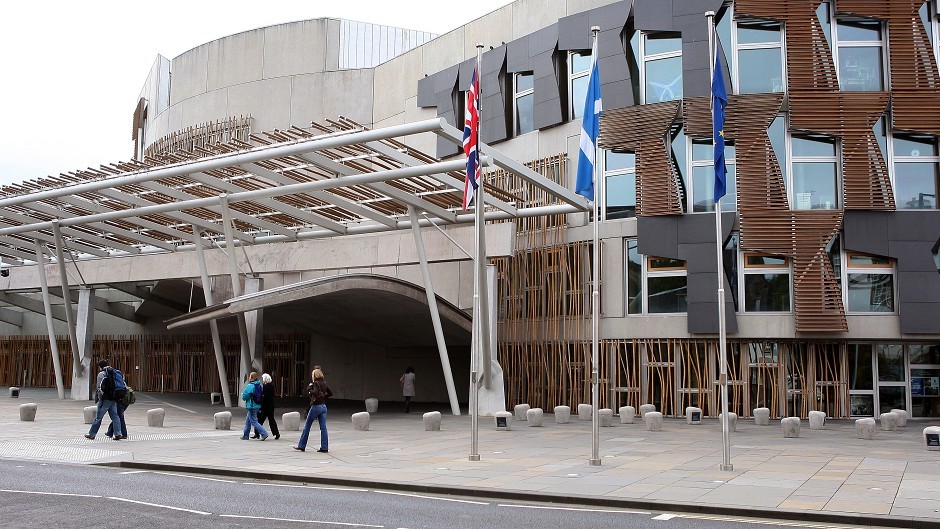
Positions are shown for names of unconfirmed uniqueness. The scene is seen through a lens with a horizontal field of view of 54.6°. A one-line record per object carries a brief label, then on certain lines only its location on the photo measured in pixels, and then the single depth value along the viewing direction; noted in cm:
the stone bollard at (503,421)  2281
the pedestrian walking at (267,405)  2008
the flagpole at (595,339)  1557
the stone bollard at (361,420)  2206
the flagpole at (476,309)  1628
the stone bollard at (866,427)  2028
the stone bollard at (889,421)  2272
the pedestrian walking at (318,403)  1722
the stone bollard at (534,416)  2373
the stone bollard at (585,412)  2609
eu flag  1568
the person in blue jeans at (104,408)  1892
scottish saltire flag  1617
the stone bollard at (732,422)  2148
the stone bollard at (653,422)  2250
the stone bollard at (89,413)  2277
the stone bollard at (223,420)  2252
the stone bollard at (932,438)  1789
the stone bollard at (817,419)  2322
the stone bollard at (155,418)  2317
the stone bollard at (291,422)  2234
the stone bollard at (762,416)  2434
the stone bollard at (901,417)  2322
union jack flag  1734
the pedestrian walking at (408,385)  2961
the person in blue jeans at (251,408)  1956
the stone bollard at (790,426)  2070
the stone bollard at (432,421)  2200
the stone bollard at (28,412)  2458
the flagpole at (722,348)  1489
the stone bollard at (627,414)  2478
